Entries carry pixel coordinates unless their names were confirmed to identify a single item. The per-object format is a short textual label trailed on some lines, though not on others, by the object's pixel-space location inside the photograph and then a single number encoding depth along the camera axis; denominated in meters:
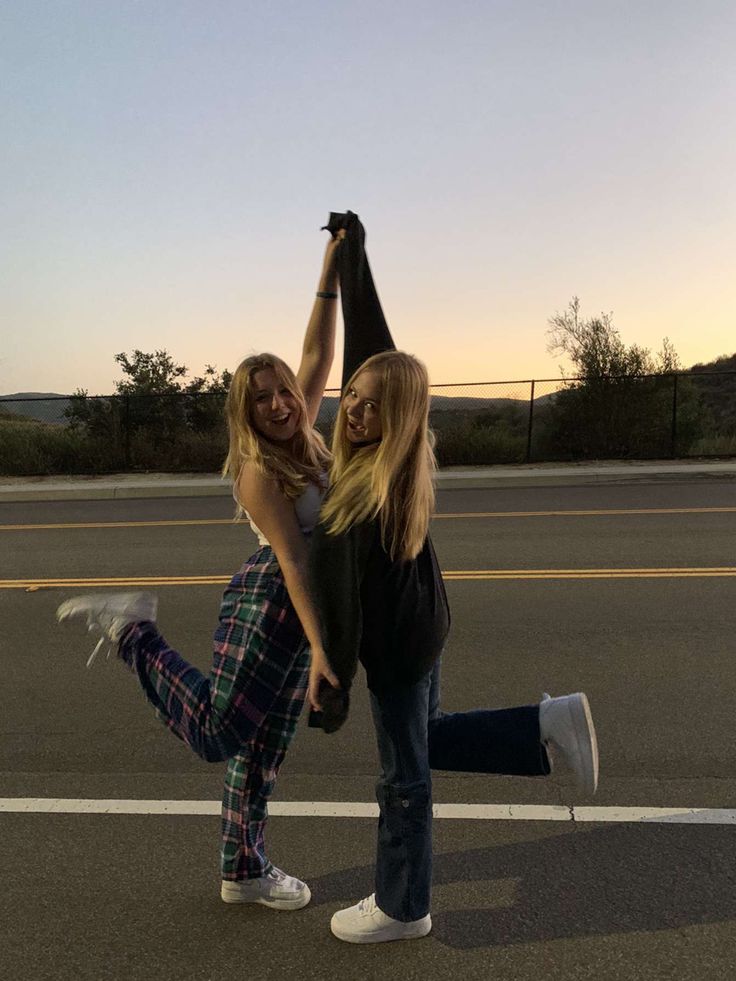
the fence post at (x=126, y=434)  19.89
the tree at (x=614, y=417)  18.97
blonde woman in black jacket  2.09
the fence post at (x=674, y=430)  18.41
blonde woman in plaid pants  2.29
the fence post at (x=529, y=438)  18.72
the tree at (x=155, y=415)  20.08
